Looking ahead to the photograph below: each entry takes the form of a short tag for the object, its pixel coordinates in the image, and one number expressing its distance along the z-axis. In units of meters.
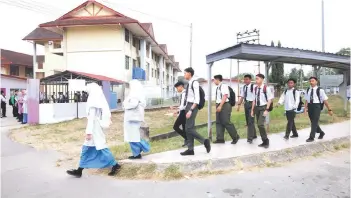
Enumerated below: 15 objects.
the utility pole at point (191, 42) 32.12
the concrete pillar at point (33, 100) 14.71
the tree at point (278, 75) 43.66
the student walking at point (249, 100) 7.62
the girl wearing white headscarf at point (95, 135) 5.33
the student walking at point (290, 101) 8.13
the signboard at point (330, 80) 17.25
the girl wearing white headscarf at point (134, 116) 5.89
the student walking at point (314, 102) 7.83
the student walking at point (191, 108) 6.08
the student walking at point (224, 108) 7.29
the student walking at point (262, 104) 7.09
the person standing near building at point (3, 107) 18.72
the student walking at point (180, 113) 6.63
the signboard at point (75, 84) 12.95
